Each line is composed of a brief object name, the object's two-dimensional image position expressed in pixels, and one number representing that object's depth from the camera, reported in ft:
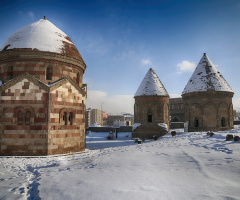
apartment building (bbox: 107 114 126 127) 222.42
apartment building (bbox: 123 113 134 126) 288.49
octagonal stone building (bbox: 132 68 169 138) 74.59
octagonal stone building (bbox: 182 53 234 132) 67.15
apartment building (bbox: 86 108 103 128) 263.06
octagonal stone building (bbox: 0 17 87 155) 34.73
